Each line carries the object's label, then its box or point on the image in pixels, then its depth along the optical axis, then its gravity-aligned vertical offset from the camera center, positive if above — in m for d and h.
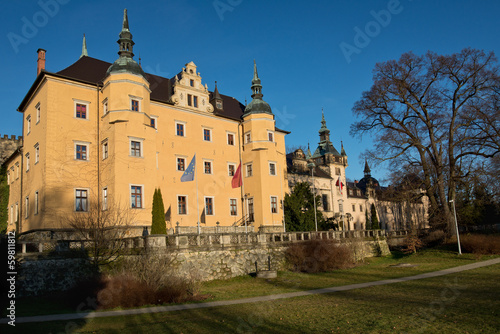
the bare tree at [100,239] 20.20 -0.39
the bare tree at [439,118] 31.95 +8.20
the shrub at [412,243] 35.50 -2.56
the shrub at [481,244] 29.14 -2.43
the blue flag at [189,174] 26.41 +3.60
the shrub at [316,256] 27.05 -2.52
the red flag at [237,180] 30.70 +3.50
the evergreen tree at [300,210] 38.16 +1.08
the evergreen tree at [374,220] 64.48 -0.42
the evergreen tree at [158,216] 26.98 +0.87
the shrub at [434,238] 35.77 -2.20
